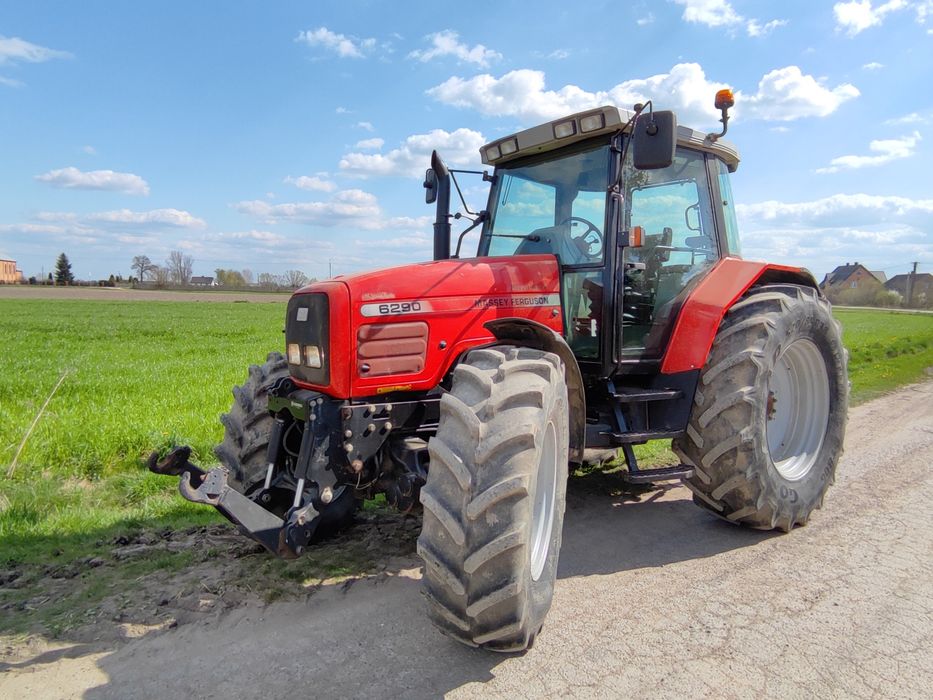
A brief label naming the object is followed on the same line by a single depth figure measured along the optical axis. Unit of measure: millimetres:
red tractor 2621
